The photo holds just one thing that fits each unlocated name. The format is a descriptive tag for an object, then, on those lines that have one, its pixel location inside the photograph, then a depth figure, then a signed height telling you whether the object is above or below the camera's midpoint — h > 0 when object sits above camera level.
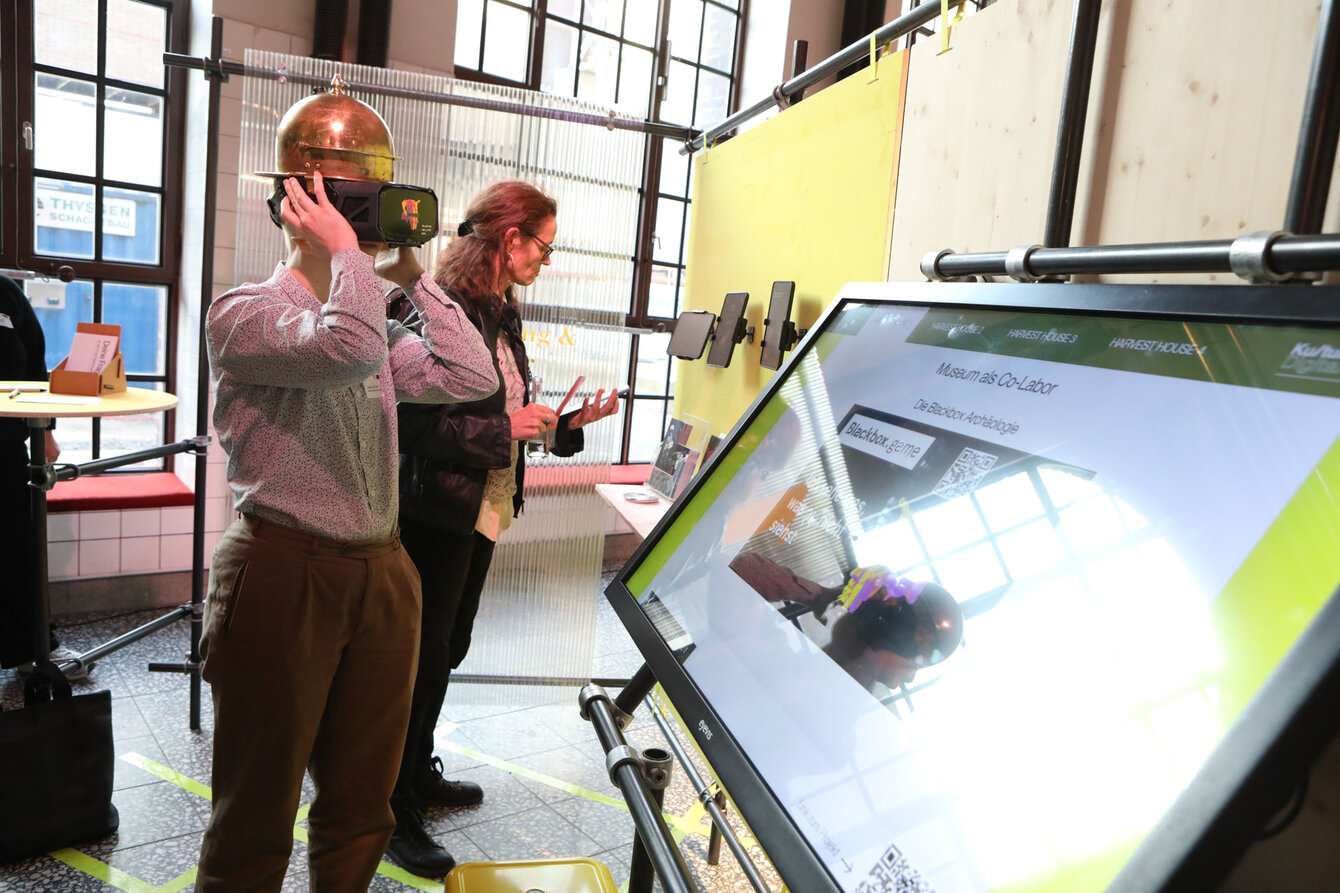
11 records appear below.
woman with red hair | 2.09 -0.33
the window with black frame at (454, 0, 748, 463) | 4.61 +1.39
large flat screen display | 0.45 -0.15
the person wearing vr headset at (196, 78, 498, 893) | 1.44 -0.38
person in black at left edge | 2.93 -0.73
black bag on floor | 2.05 -1.19
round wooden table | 2.13 -0.33
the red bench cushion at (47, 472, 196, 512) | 3.67 -0.91
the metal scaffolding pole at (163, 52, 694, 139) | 2.77 +0.71
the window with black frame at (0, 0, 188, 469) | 3.66 +0.44
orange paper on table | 2.46 -0.25
